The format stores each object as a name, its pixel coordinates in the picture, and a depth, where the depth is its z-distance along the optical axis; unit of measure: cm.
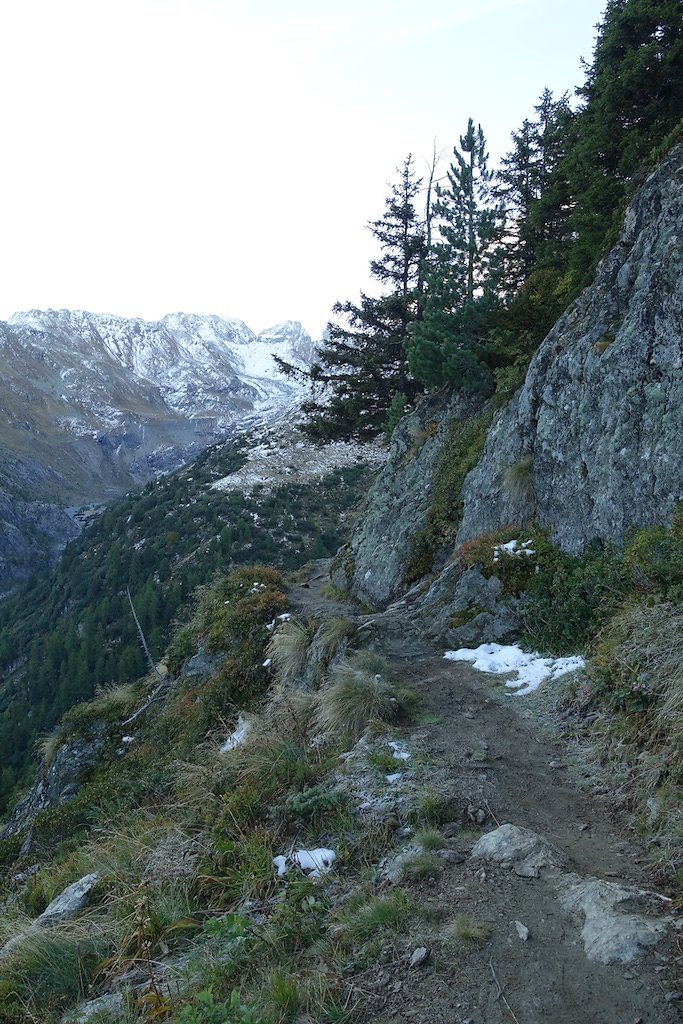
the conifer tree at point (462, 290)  1511
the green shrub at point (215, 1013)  262
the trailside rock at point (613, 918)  292
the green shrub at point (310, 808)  482
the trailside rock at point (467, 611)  898
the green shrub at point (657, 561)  611
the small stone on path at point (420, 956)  310
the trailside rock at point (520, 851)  372
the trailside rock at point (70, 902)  449
